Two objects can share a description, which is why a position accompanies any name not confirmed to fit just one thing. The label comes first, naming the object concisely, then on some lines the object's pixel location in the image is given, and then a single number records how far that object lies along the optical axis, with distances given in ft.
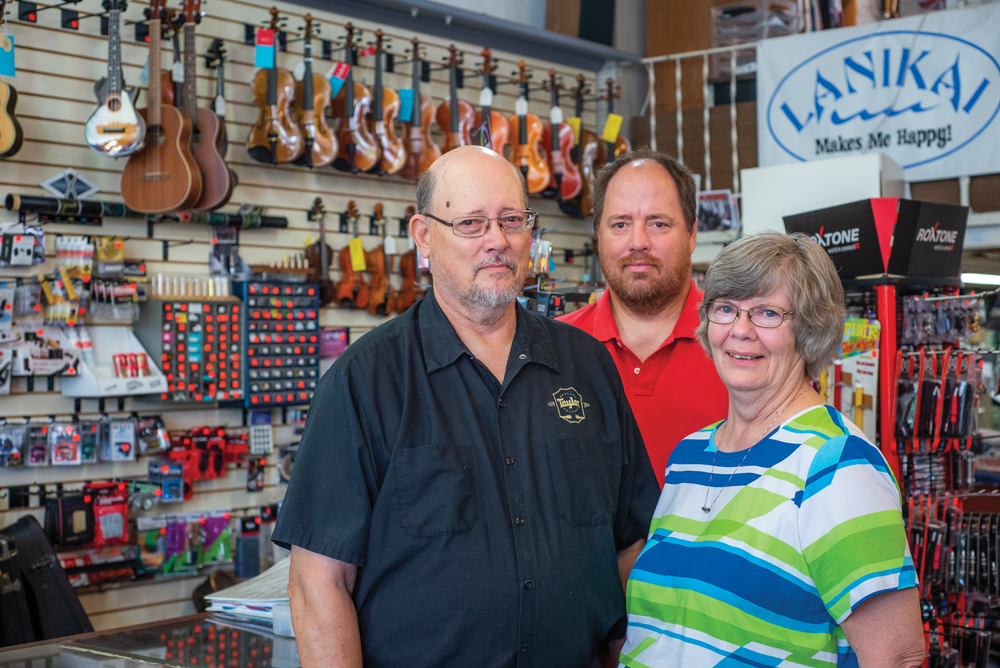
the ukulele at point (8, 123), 13.05
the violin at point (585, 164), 19.70
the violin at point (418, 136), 17.03
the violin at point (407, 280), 17.71
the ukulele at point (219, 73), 14.92
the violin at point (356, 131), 16.22
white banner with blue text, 17.75
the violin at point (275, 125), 15.42
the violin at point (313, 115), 15.66
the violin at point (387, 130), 16.58
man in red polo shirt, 6.91
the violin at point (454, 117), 17.60
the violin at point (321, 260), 16.85
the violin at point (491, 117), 18.01
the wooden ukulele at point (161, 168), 14.05
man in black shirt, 4.80
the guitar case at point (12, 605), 10.85
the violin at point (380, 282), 17.48
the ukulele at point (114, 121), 13.56
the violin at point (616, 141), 20.12
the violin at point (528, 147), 18.60
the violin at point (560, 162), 19.12
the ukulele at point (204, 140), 14.42
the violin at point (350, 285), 17.12
